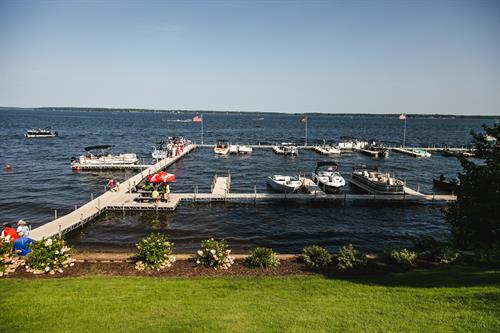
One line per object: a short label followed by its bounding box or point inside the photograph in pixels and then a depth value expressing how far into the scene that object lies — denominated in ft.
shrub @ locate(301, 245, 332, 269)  54.60
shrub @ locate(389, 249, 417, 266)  55.36
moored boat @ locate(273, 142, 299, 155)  244.71
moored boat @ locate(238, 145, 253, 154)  244.42
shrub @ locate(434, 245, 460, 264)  55.62
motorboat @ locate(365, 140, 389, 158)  243.81
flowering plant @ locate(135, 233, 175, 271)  51.98
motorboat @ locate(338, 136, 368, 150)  275.80
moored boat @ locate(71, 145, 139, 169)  177.88
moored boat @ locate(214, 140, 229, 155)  236.43
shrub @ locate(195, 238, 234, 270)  53.06
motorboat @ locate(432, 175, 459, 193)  140.30
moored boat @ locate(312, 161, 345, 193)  129.39
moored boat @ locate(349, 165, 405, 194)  124.16
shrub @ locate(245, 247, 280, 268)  53.16
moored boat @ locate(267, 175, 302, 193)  125.18
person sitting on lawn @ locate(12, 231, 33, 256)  58.18
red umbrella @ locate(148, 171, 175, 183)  107.34
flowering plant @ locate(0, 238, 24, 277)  49.65
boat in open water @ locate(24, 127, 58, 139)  345.31
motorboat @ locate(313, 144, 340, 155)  250.84
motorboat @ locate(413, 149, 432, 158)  241.96
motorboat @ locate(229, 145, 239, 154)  242.17
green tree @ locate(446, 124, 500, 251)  42.42
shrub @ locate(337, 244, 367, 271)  53.31
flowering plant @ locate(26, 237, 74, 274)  50.10
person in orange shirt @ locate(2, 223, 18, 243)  58.71
